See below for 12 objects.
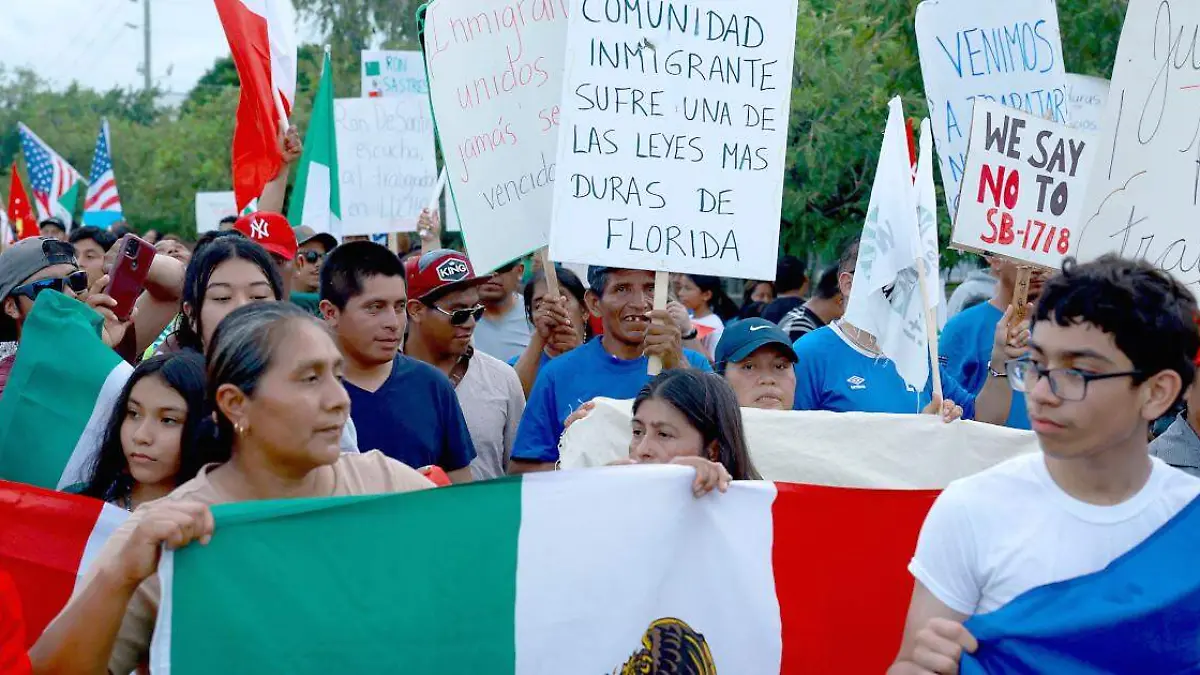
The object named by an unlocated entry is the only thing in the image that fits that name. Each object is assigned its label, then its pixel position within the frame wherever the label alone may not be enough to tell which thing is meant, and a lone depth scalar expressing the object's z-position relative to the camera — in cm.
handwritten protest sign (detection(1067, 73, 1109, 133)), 746
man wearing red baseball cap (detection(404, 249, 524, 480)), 548
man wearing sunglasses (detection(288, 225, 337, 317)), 823
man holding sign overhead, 514
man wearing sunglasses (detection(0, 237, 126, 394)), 474
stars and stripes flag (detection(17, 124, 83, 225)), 1870
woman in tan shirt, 288
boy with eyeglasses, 271
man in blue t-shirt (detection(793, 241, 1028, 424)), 520
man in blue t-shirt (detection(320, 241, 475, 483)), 459
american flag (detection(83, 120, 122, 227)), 1733
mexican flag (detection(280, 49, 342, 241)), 1023
